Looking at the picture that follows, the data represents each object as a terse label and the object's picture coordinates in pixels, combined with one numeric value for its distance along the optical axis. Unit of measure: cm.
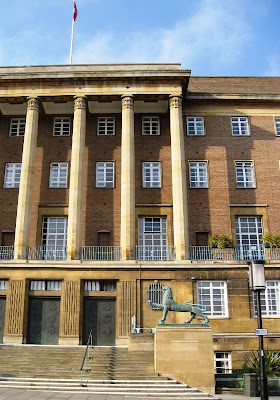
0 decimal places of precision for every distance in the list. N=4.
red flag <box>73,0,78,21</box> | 3434
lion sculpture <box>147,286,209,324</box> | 1986
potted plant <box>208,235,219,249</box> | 2741
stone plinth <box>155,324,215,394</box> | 1859
